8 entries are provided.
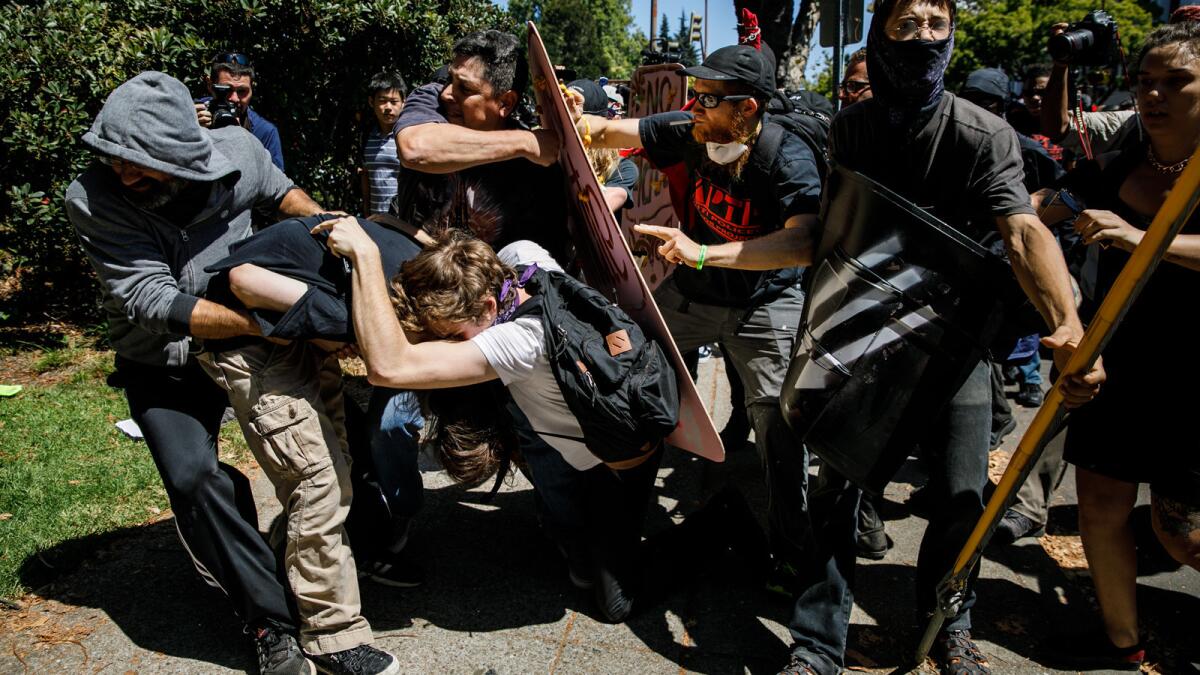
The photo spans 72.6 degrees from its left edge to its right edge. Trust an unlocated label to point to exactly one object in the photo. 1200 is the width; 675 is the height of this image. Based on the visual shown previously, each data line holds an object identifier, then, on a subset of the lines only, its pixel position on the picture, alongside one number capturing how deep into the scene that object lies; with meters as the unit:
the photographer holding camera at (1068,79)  4.22
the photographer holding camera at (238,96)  4.82
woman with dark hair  2.44
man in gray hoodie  2.46
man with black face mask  2.24
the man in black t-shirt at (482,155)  2.80
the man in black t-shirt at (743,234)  2.71
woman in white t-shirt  2.34
